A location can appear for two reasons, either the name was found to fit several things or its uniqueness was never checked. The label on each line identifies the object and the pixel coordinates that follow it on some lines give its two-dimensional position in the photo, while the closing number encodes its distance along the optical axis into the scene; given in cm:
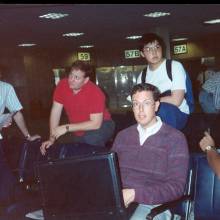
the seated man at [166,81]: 261
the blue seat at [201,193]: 210
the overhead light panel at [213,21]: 964
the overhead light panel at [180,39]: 1371
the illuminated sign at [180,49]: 1453
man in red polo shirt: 271
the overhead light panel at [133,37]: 1200
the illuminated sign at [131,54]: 1478
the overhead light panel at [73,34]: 1041
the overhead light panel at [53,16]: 718
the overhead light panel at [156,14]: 797
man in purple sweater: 196
